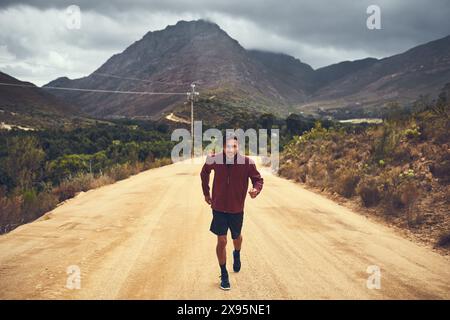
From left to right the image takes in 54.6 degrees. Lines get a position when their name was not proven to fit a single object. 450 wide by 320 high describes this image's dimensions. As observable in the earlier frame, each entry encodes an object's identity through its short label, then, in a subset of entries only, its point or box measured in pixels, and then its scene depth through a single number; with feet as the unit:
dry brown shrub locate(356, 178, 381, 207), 41.63
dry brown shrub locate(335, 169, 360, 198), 47.78
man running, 19.43
